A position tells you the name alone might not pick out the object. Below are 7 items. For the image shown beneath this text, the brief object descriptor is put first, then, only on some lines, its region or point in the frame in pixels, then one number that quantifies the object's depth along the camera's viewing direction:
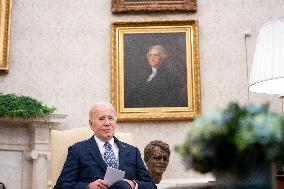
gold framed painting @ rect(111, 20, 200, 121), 6.23
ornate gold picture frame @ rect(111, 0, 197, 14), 6.44
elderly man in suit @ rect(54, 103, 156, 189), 3.63
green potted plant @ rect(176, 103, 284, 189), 1.44
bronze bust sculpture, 5.59
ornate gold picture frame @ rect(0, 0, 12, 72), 6.25
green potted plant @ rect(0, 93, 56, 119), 5.82
